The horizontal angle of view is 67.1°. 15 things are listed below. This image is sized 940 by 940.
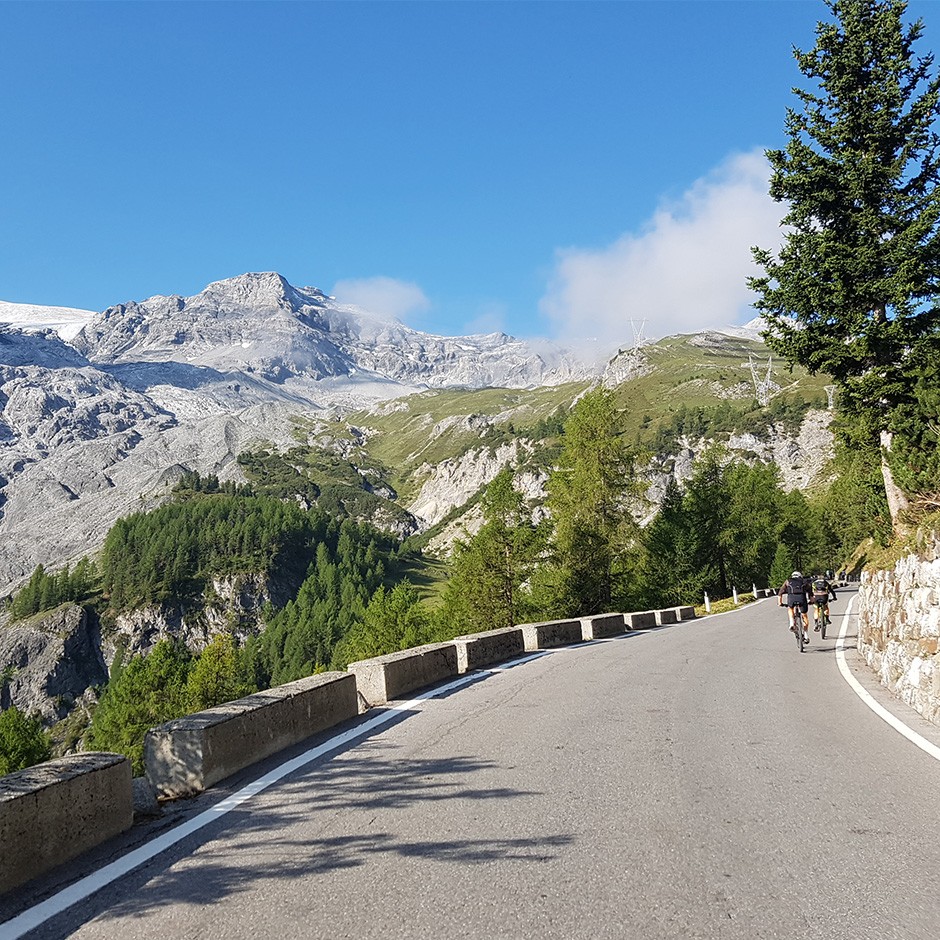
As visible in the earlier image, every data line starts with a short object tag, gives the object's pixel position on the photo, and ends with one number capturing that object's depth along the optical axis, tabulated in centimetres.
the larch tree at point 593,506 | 3800
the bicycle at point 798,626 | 1788
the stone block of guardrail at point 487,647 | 1441
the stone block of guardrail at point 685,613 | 3558
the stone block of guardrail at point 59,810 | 429
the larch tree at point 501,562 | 3862
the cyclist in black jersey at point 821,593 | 2075
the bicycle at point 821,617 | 2084
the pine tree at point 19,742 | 5231
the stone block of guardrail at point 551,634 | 1903
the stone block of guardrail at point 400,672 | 1059
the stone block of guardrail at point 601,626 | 2330
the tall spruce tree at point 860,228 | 1612
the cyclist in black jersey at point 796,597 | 1828
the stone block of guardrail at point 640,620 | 2772
